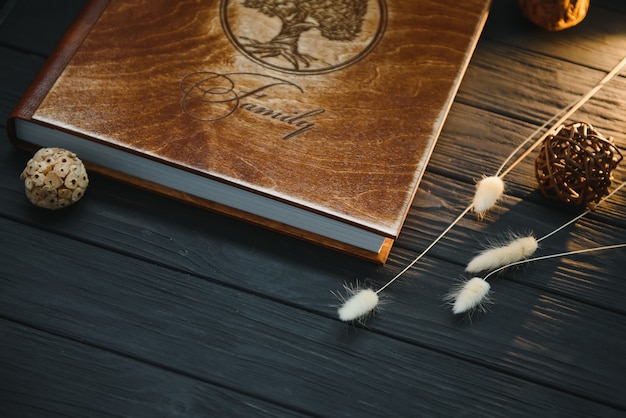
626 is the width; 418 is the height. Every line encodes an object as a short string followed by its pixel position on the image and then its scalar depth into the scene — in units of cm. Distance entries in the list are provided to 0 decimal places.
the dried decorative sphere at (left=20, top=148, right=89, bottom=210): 91
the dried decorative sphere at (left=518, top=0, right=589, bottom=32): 103
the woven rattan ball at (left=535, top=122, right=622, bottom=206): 93
